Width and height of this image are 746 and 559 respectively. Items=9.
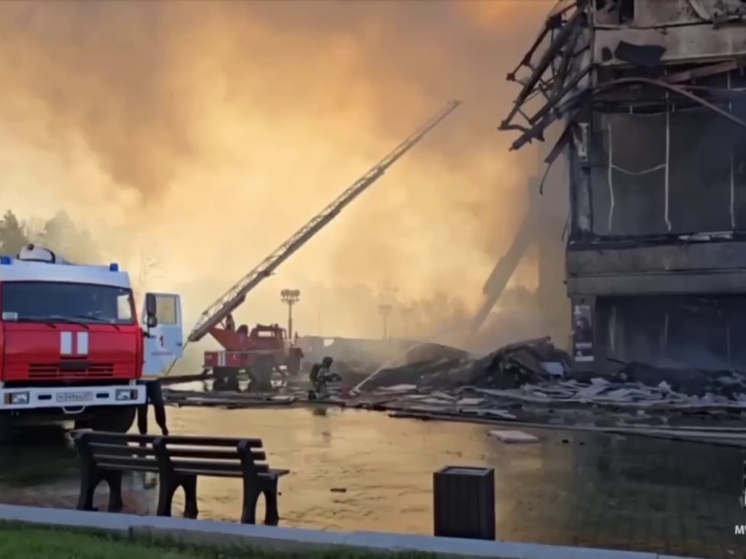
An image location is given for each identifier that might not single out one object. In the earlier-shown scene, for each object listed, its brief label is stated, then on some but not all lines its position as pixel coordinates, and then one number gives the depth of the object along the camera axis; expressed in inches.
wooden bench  234.5
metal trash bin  203.9
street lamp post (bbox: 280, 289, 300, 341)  1159.0
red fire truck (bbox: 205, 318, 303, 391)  835.4
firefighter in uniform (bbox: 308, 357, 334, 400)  673.6
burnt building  700.7
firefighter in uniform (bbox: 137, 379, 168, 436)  403.1
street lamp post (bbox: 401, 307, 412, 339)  1290.4
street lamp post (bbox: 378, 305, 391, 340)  1293.1
